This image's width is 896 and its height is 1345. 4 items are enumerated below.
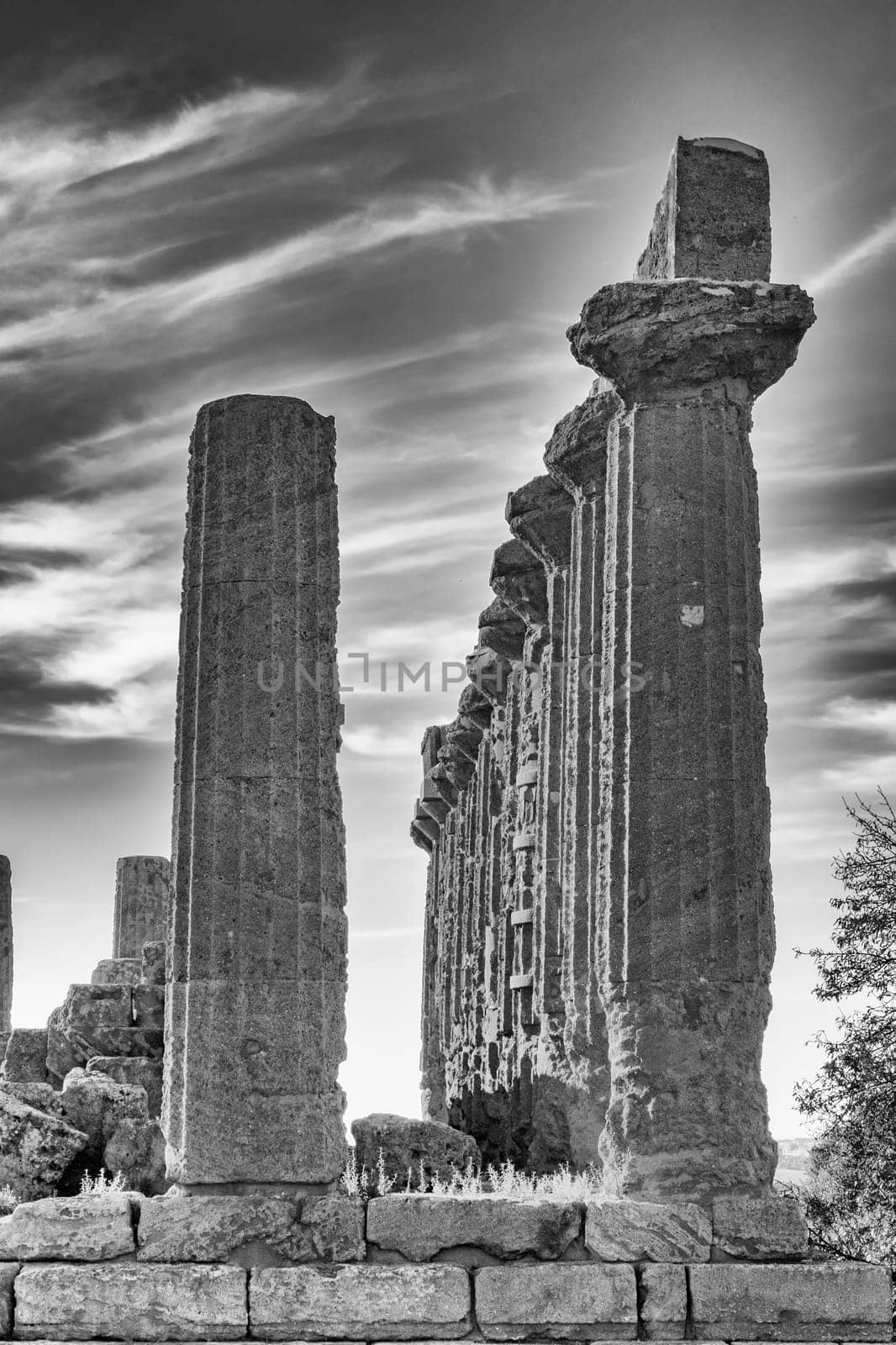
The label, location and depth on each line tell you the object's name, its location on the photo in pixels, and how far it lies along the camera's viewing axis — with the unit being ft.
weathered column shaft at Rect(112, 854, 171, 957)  109.29
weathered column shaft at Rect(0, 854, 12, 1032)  107.04
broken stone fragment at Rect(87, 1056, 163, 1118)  65.46
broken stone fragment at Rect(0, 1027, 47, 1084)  69.67
